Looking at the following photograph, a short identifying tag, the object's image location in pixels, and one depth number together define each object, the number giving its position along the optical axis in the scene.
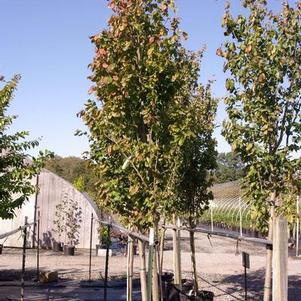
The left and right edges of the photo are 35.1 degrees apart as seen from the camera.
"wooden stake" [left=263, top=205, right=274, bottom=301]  7.32
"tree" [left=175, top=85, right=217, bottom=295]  11.52
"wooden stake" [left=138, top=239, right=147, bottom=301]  7.40
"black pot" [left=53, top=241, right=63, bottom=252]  23.69
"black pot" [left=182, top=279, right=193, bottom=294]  12.77
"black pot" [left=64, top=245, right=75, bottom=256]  22.48
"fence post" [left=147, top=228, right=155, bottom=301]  4.92
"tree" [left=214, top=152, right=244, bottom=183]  82.00
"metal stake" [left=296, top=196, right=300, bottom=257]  23.04
